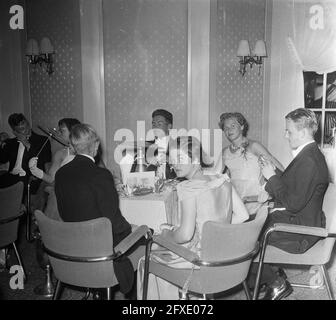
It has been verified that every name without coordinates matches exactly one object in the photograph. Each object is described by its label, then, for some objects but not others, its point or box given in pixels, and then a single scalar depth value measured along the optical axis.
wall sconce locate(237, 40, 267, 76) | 4.48
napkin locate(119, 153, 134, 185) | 2.86
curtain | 4.32
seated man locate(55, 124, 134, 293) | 2.14
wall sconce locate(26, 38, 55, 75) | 4.55
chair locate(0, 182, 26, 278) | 2.62
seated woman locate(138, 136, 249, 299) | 2.04
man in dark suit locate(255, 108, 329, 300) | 2.32
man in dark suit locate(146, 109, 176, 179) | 3.27
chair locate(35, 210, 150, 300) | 1.93
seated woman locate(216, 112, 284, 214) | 3.20
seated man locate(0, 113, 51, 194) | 3.92
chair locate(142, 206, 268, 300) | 1.90
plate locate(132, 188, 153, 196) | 2.73
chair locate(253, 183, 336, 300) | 2.20
